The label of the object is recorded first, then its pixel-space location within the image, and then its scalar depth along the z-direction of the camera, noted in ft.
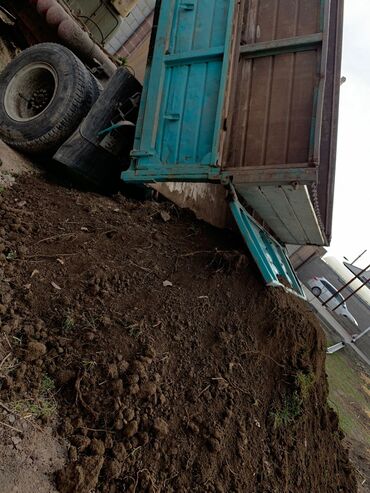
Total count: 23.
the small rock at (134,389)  6.14
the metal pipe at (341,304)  44.00
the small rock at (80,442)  5.28
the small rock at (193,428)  6.69
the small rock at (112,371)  6.13
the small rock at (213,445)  6.72
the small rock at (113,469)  5.29
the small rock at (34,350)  5.73
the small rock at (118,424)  5.72
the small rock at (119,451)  5.48
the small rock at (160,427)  6.09
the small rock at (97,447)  5.32
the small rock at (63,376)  5.79
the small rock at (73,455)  5.14
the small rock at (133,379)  6.22
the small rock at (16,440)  4.81
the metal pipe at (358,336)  40.08
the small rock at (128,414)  5.87
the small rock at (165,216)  11.36
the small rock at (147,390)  6.30
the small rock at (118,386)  6.03
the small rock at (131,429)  5.75
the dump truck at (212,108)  9.84
